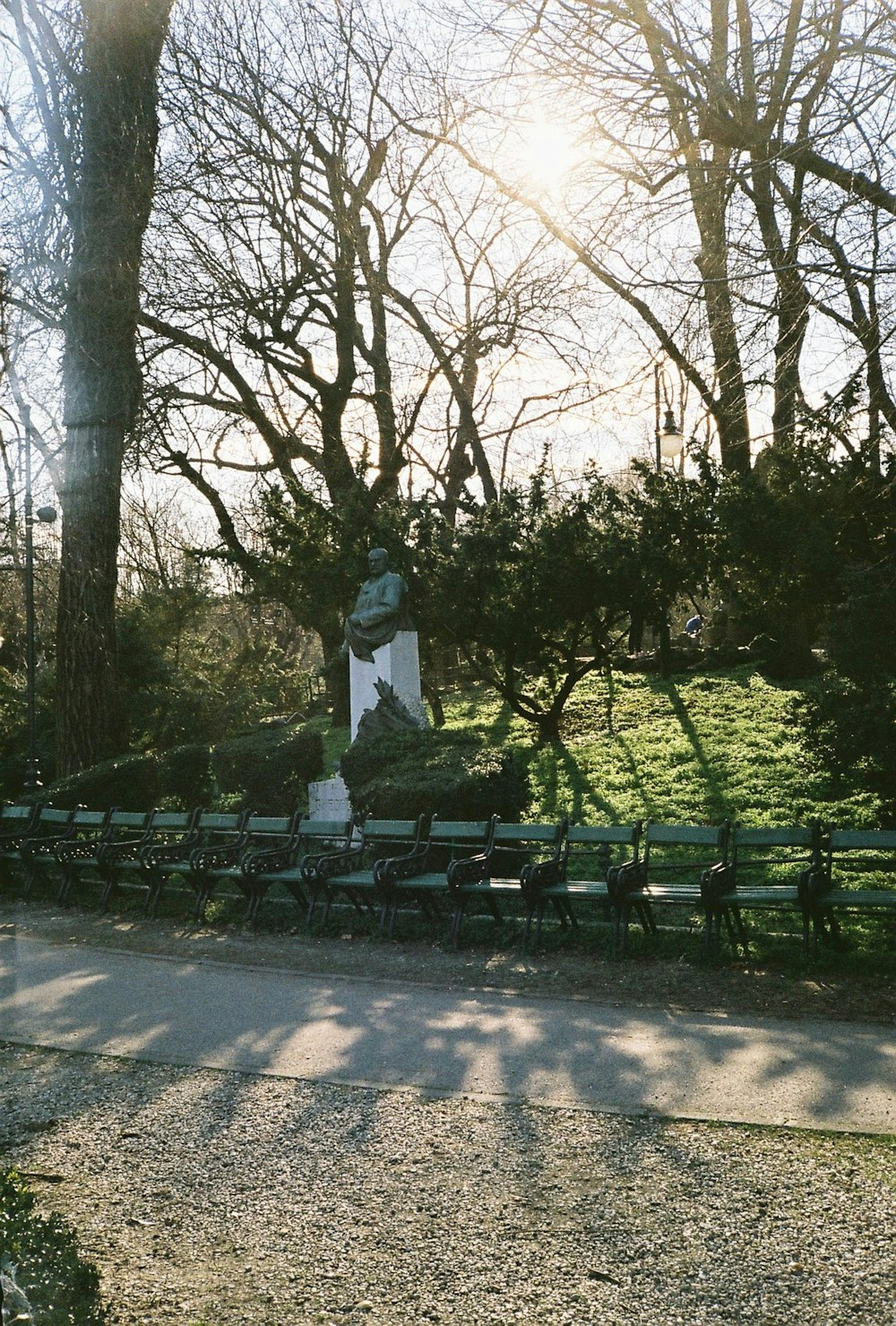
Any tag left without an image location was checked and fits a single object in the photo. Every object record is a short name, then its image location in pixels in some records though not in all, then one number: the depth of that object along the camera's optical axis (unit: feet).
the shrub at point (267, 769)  53.98
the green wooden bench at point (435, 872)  32.63
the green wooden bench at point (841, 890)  27.09
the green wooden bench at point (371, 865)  33.40
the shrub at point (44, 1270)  10.85
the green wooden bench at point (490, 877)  31.71
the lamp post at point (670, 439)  65.26
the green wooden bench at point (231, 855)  37.83
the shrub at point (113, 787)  48.16
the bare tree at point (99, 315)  53.72
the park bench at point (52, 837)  44.32
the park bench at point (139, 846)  41.01
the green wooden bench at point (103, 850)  41.11
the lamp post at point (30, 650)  55.88
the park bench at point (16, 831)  46.03
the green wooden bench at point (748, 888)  27.96
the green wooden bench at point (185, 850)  38.91
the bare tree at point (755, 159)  27.50
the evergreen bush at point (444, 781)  37.04
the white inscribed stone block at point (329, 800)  49.57
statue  49.70
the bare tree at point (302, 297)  66.28
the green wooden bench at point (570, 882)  30.48
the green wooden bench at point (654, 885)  29.09
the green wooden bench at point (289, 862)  36.06
